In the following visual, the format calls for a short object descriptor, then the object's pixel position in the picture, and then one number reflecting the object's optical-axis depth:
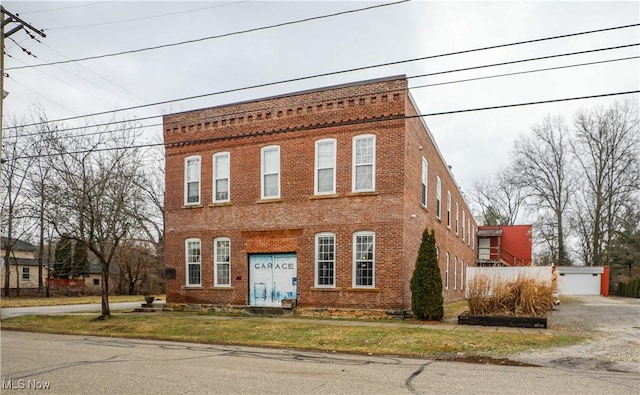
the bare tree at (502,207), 61.03
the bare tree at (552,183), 51.56
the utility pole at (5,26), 13.03
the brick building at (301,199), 18.02
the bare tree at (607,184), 47.03
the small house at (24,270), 48.80
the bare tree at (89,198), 17.56
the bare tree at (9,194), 24.33
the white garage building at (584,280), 45.84
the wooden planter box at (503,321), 14.71
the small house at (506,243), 44.97
